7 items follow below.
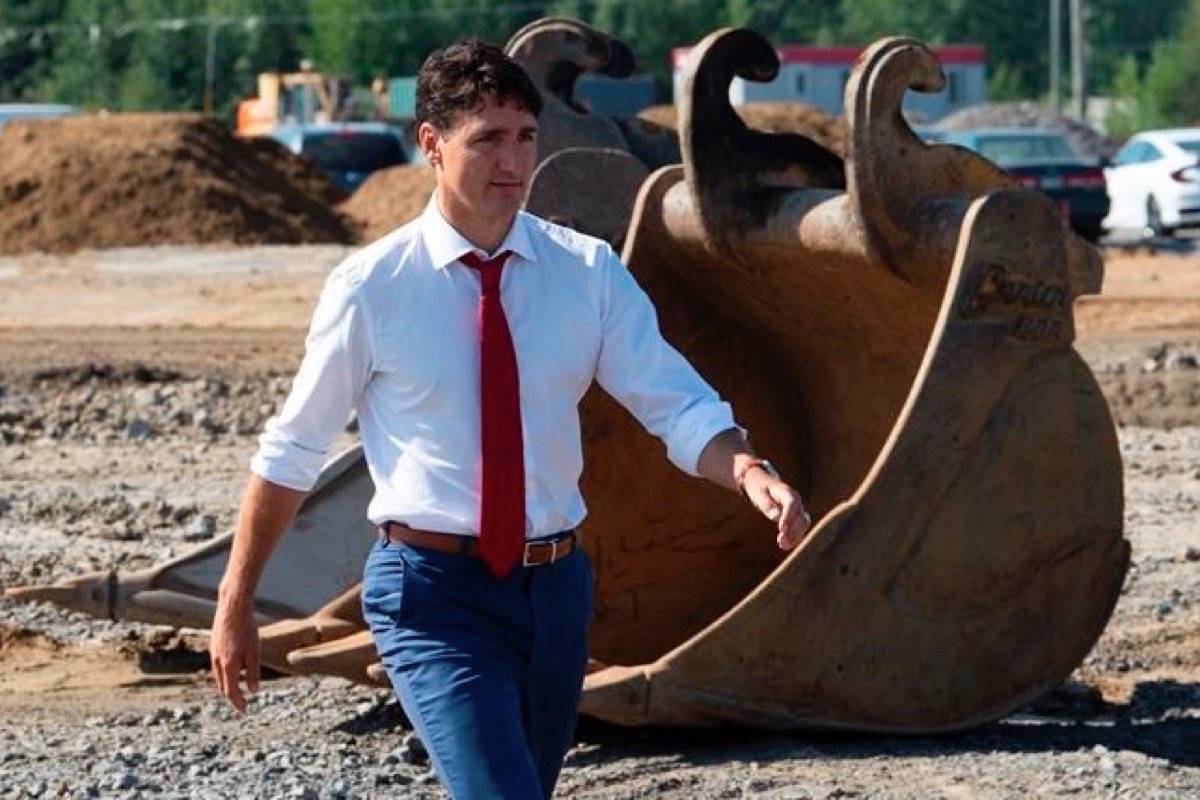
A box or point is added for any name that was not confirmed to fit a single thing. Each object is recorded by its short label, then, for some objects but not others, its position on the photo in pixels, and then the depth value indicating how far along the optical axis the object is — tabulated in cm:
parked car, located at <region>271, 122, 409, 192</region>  4256
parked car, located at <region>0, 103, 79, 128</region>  4385
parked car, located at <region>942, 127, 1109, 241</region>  3306
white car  3434
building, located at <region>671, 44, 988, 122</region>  6844
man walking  530
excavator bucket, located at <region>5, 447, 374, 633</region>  913
